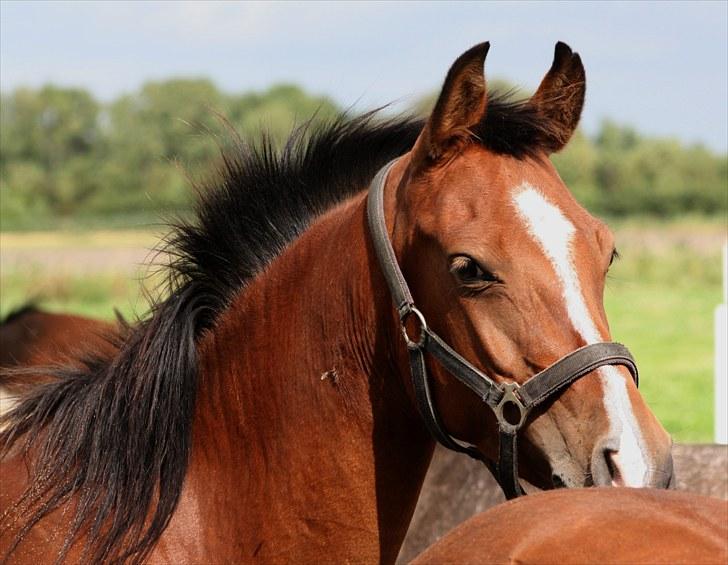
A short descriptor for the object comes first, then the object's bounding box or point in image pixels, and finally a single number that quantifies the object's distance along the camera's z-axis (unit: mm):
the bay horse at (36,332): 11344
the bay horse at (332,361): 4488
